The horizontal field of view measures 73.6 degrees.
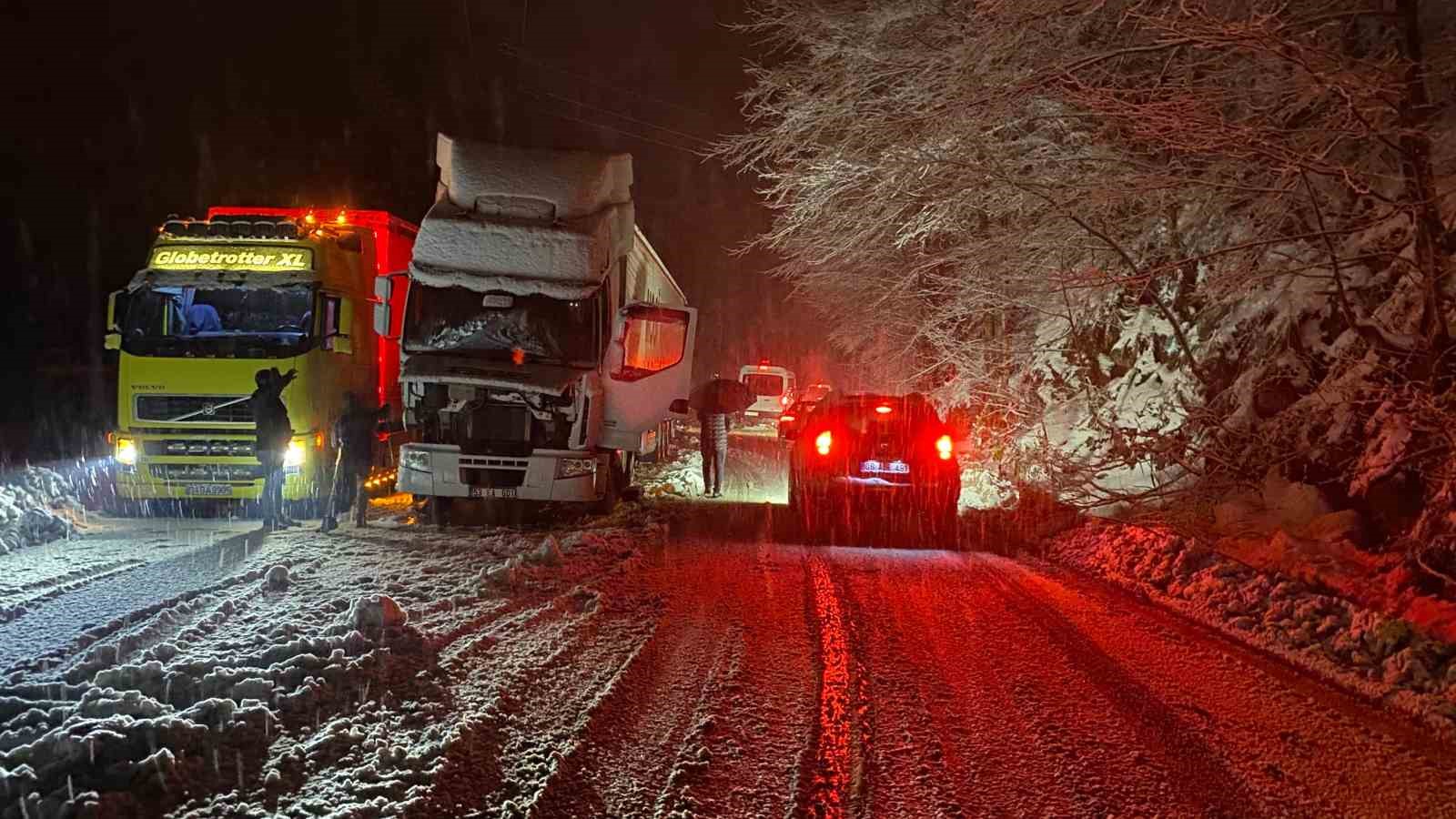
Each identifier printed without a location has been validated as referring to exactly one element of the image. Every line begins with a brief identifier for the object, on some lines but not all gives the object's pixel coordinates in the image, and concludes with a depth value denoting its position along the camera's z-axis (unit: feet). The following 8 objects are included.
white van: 97.45
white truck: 38.06
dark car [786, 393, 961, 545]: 38.42
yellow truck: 37.93
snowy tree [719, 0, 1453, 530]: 26.58
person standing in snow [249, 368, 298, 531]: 36.99
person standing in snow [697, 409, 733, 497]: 48.52
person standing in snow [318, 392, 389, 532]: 38.93
